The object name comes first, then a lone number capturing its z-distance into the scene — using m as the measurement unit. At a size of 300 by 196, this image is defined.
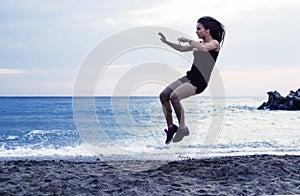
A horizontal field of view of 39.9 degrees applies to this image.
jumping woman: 3.51
